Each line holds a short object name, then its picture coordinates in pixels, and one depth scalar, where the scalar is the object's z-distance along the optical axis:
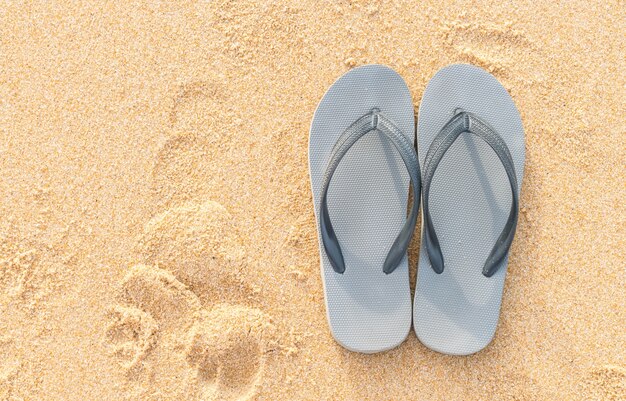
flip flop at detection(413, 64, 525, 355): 1.34
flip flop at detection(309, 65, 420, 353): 1.35
